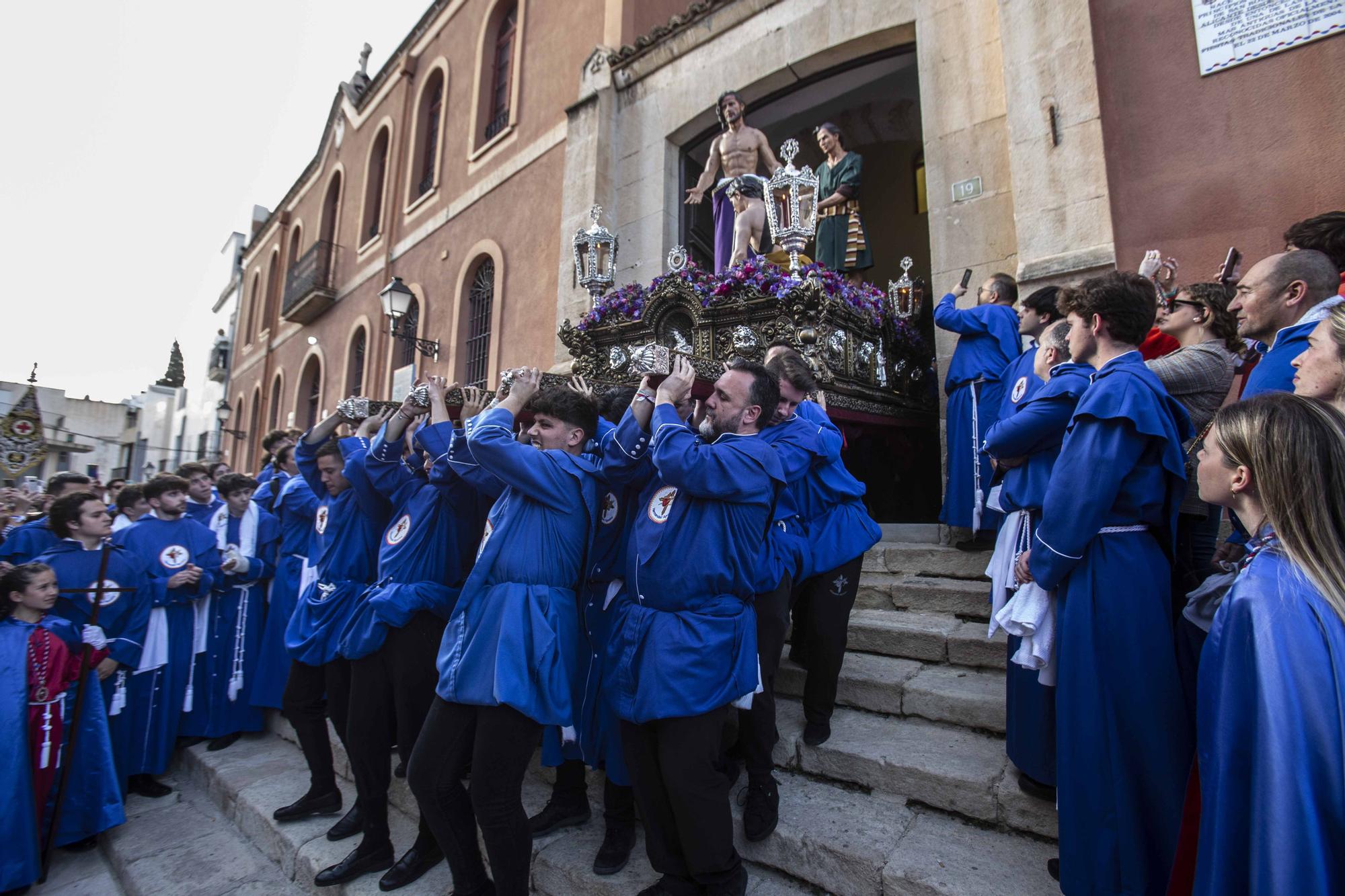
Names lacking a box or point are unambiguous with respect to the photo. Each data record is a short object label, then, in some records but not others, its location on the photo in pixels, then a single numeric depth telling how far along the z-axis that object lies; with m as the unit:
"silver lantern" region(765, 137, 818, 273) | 6.52
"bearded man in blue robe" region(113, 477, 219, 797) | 4.75
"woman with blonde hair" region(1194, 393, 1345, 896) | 1.31
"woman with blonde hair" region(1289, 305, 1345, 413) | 1.86
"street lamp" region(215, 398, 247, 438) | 22.64
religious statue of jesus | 7.54
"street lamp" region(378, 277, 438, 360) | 10.16
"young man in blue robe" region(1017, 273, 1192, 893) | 2.00
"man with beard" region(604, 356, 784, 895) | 2.29
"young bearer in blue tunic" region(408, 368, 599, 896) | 2.44
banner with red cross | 9.55
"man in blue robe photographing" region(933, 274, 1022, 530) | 5.14
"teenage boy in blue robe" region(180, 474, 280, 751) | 5.15
